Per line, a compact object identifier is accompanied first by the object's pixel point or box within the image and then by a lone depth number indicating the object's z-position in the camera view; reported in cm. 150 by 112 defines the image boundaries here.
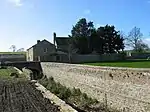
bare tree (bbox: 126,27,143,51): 3629
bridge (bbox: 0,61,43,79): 2030
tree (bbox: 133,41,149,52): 3572
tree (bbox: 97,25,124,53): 2820
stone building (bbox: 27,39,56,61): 2708
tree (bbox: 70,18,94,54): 2767
